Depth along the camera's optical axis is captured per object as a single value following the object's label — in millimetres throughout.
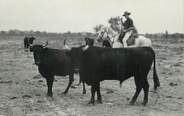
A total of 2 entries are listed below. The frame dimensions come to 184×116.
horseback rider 16203
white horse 16125
